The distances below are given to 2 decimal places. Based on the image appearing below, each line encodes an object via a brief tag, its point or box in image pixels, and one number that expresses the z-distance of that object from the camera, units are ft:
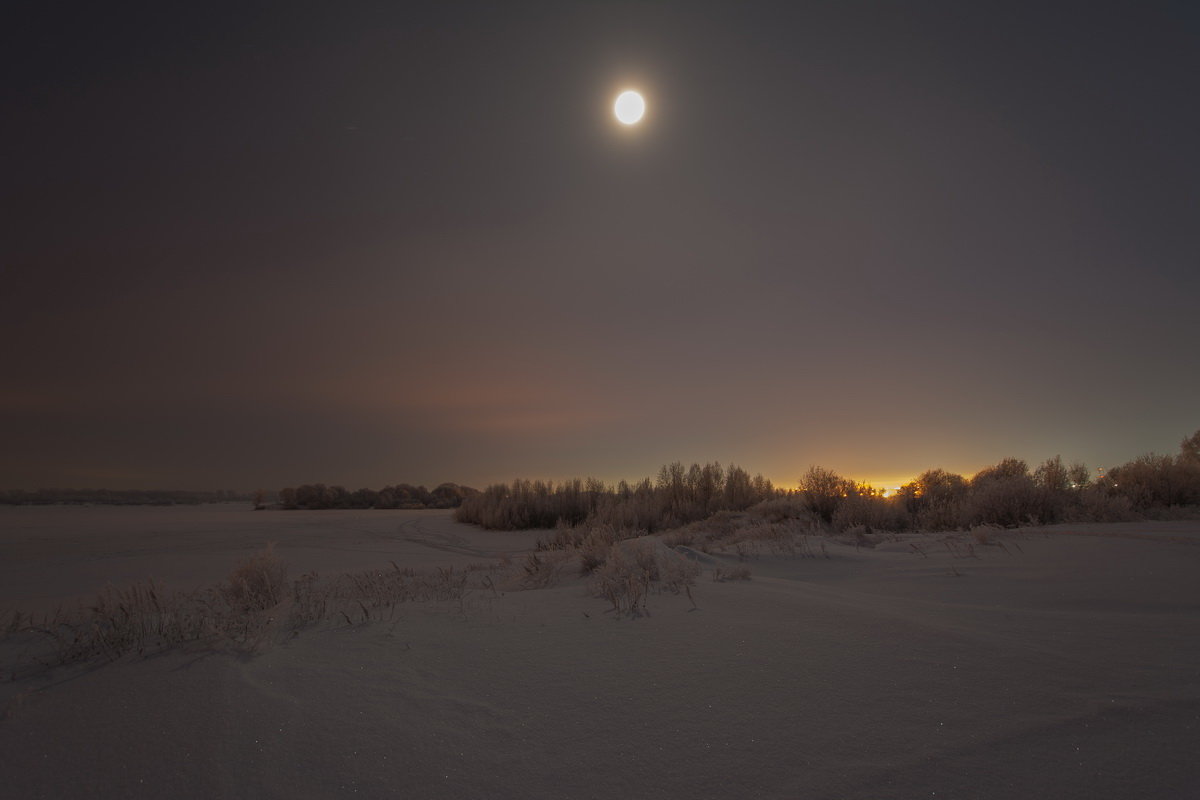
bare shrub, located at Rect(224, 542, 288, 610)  13.38
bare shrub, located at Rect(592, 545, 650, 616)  11.37
